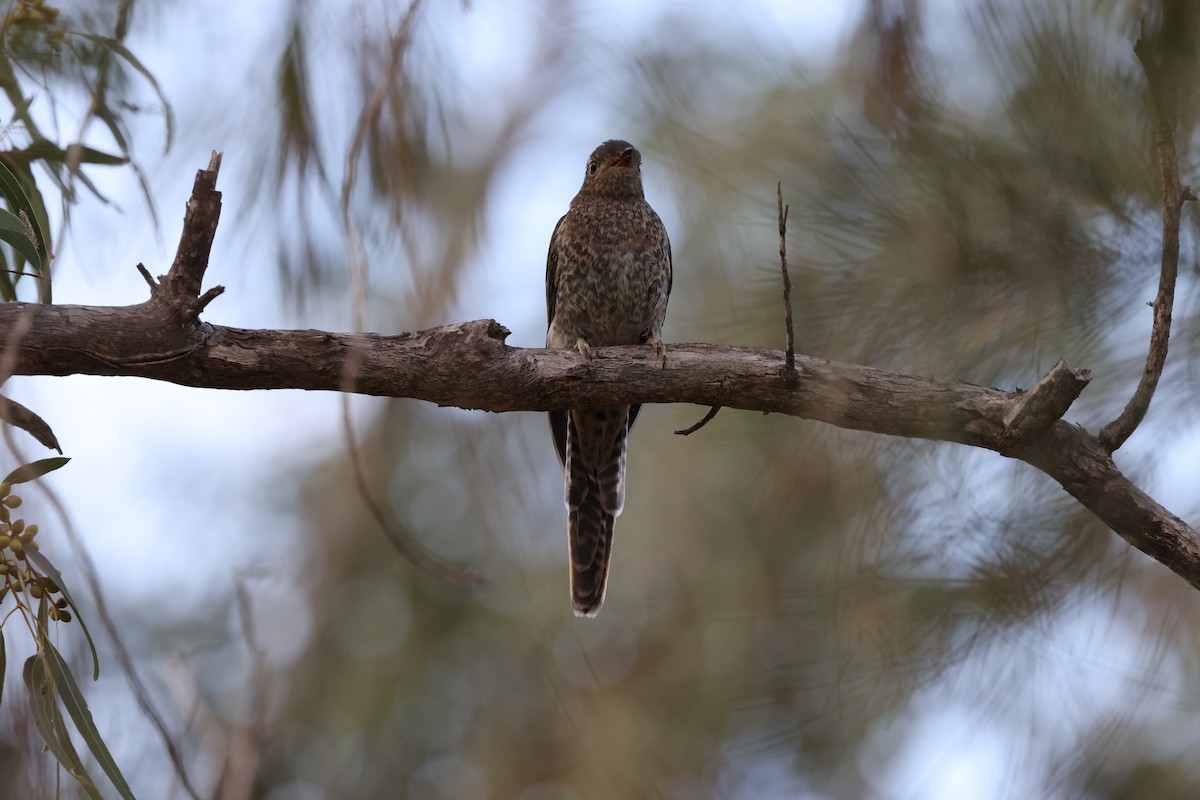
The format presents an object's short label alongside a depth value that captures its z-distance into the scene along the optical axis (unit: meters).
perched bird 8.42
